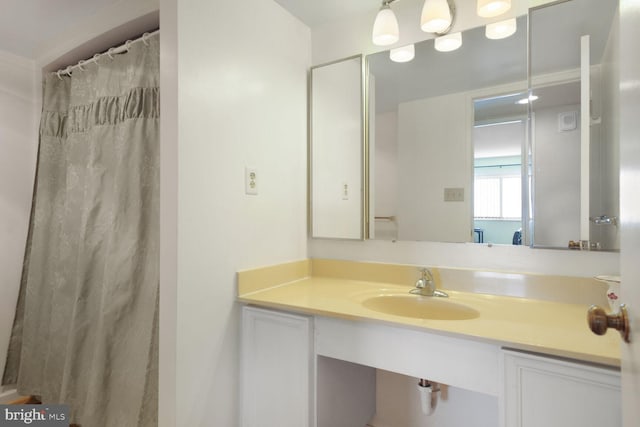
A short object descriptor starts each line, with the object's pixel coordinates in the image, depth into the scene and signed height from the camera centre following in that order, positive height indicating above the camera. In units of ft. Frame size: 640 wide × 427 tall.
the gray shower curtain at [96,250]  4.81 -0.58
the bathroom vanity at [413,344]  2.71 -1.32
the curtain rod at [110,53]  4.75 +2.67
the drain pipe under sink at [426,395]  4.52 -2.53
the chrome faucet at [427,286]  4.50 -0.99
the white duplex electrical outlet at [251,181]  4.59 +0.50
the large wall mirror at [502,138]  3.88 +1.09
